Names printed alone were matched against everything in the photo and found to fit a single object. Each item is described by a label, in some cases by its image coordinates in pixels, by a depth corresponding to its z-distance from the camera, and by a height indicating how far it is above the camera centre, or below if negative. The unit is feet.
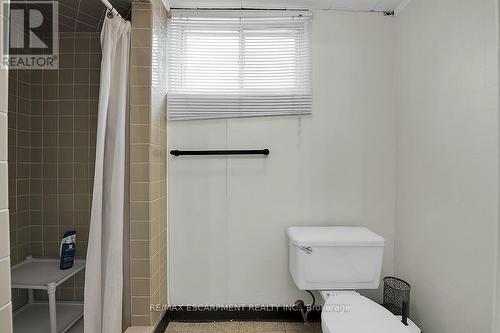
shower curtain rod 4.29 +2.48
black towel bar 5.88 +0.23
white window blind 5.95 +2.11
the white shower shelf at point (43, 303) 5.26 -2.93
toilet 5.10 -1.84
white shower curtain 4.62 -0.54
